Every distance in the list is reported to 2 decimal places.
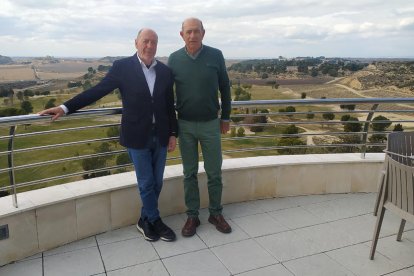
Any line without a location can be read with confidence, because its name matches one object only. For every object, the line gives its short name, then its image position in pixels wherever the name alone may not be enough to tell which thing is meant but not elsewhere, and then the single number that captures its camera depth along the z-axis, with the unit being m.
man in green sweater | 2.62
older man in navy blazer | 2.47
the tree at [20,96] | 48.11
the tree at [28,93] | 47.58
